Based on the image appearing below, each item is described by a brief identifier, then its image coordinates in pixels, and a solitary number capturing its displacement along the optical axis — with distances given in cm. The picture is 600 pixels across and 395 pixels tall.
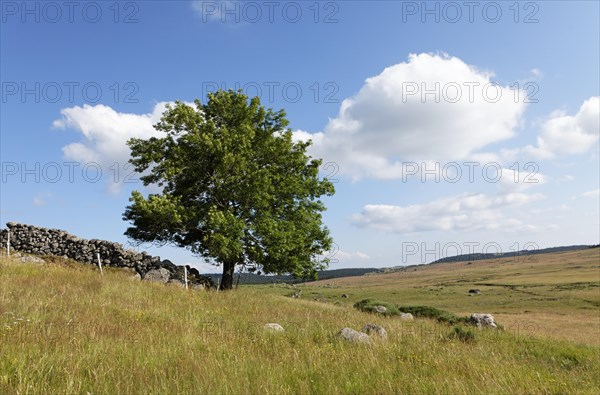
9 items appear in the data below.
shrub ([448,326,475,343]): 1471
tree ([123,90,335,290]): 2431
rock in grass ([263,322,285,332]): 1113
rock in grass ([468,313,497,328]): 2592
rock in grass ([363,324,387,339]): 1229
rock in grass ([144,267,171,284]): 2537
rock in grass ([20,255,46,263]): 2195
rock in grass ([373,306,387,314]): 3196
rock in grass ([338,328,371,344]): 1034
